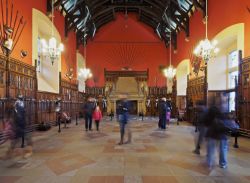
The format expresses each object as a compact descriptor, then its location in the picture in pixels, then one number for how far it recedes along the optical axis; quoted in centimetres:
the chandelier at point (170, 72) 1139
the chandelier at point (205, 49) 640
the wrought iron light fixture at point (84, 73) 1214
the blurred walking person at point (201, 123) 303
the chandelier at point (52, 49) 662
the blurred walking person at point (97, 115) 689
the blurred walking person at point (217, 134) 287
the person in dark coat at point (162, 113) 735
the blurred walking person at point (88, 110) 671
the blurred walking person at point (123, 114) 464
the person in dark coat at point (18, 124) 347
